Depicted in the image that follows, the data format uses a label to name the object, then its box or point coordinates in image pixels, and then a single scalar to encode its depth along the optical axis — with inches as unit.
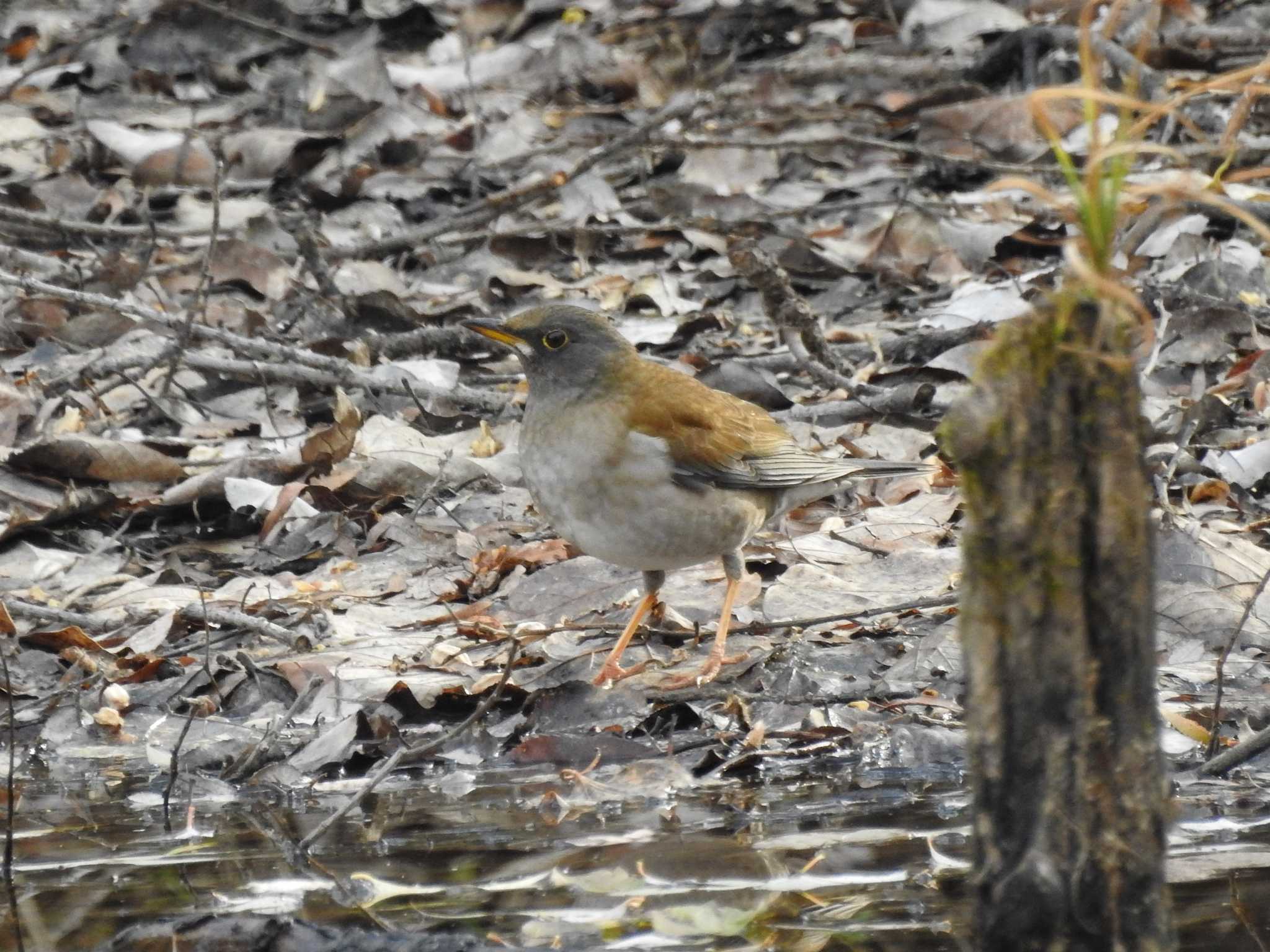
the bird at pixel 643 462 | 480.4
